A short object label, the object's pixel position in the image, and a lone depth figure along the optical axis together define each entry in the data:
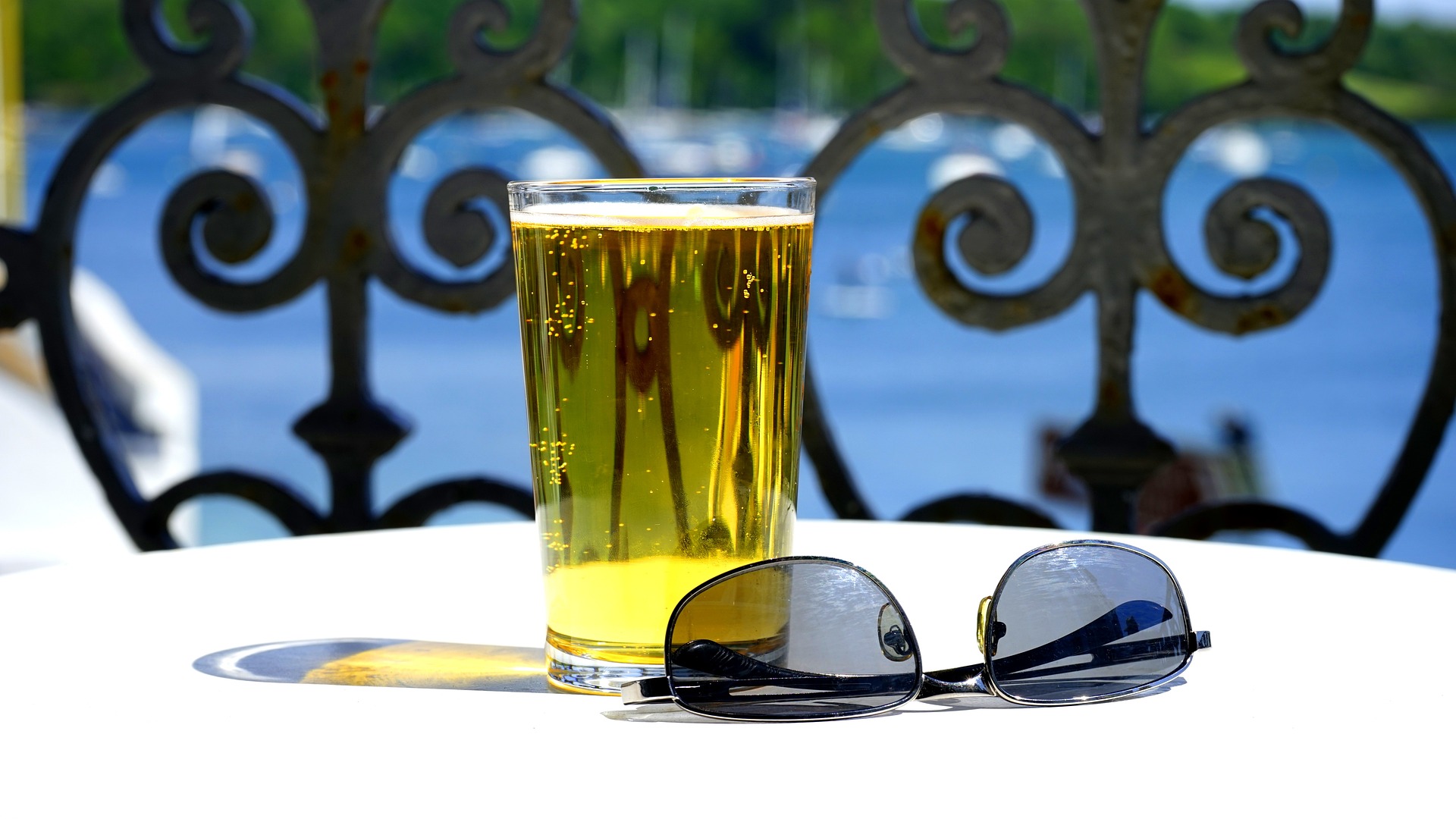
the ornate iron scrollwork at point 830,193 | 1.51
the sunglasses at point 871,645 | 1.20
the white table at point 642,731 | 1.13
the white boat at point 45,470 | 4.01
